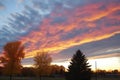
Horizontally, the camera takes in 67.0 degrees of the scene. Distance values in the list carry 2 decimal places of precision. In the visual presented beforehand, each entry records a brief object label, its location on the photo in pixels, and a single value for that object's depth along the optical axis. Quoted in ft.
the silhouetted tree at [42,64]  96.09
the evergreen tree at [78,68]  63.72
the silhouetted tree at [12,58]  80.01
